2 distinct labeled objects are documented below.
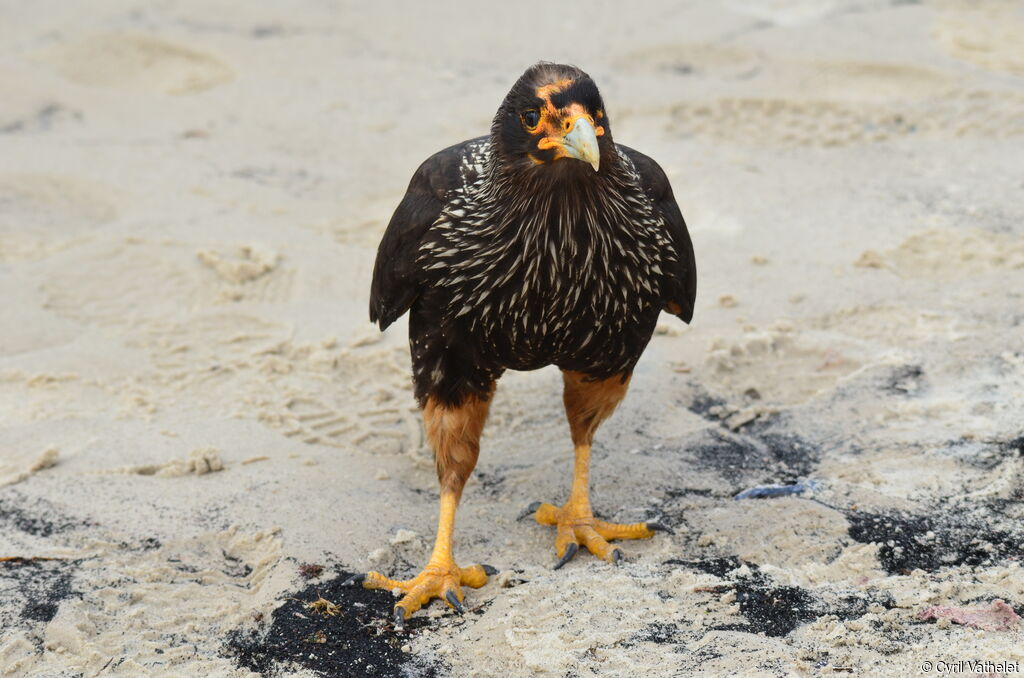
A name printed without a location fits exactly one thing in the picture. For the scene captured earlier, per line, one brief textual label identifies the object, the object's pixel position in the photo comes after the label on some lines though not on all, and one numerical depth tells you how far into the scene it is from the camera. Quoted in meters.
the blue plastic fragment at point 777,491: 8.11
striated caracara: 6.64
